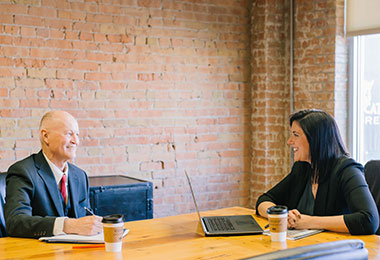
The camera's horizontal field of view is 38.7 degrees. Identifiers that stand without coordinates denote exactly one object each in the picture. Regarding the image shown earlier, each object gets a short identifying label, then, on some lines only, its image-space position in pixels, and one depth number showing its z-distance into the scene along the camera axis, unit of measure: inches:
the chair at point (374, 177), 119.0
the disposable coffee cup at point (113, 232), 84.7
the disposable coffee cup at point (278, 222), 90.4
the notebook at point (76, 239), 91.9
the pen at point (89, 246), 90.7
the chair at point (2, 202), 113.6
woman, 102.0
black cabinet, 157.9
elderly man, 96.8
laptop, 99.8
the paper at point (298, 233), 96.1
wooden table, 86.0
